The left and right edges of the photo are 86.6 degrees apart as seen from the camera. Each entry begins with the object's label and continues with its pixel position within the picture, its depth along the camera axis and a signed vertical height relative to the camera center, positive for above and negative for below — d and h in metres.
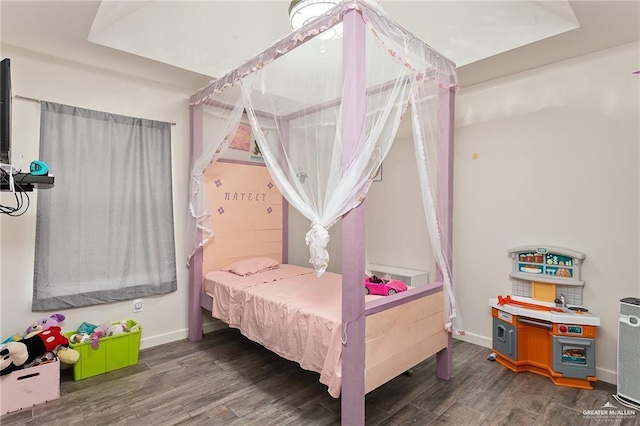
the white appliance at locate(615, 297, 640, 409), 2.31 -0.94
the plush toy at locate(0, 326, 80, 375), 2.31 -0.99
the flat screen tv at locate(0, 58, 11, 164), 1.92 +0.62
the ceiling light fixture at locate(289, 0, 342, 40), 2.14 +1.34
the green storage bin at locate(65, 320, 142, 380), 2.72 -1.19
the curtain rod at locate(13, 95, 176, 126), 2.68 +0.90
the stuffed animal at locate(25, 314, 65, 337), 2.64 -0.90
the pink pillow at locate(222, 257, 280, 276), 3.51 -0.56
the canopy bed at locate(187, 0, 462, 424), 1.92 +0.32
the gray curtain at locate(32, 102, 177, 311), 2.80 +0.01
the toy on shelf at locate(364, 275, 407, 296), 2.43 -0.52
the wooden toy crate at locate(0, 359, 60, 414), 2.27 -1.21
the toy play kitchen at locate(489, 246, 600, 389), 2.62 -0.85
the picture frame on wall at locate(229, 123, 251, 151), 3.78 +0.84
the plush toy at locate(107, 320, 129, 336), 2.93 -1.02
